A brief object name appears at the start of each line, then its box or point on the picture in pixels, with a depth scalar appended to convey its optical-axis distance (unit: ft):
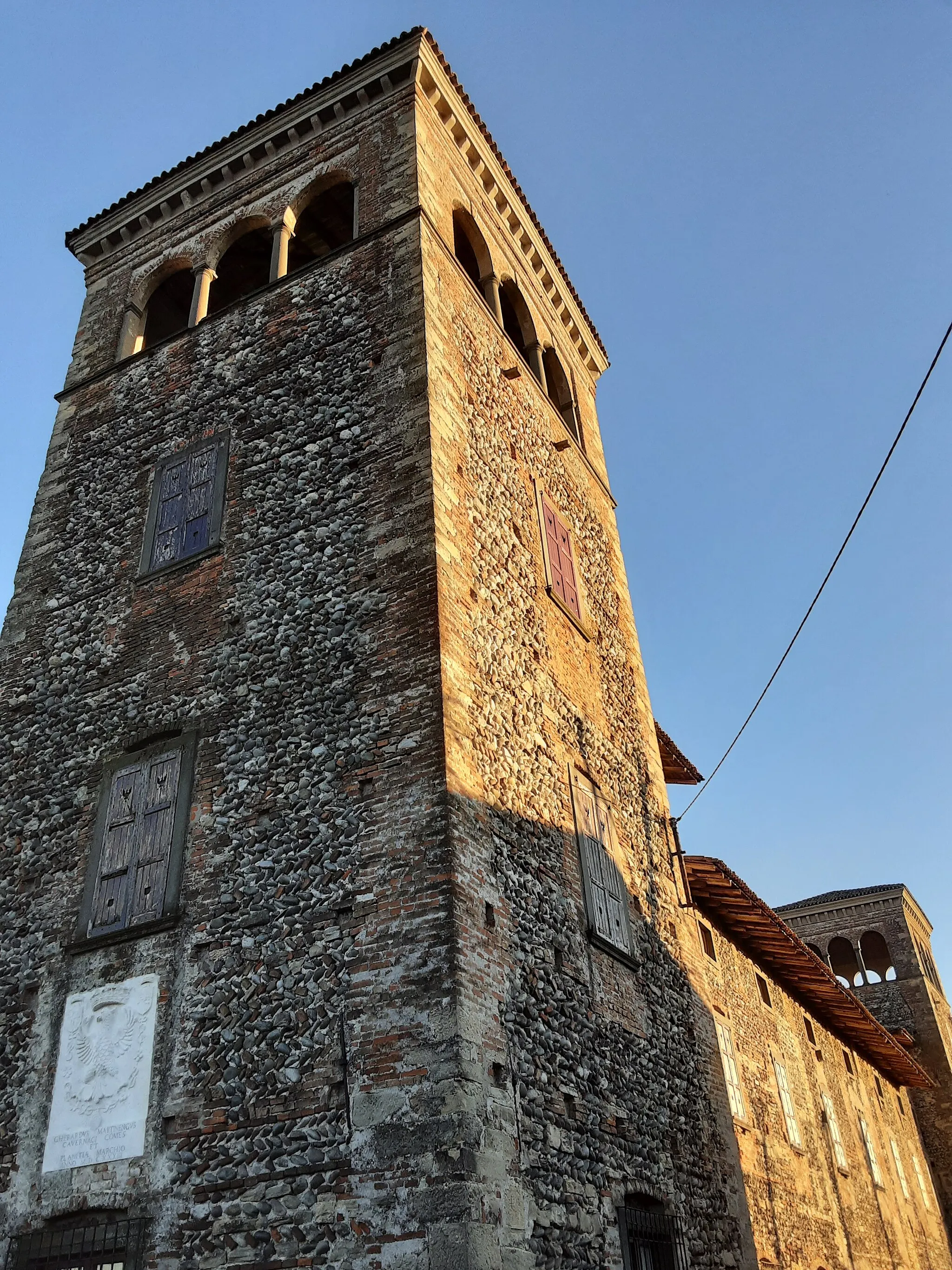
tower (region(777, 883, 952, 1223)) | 102.83
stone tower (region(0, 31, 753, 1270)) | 25.07
